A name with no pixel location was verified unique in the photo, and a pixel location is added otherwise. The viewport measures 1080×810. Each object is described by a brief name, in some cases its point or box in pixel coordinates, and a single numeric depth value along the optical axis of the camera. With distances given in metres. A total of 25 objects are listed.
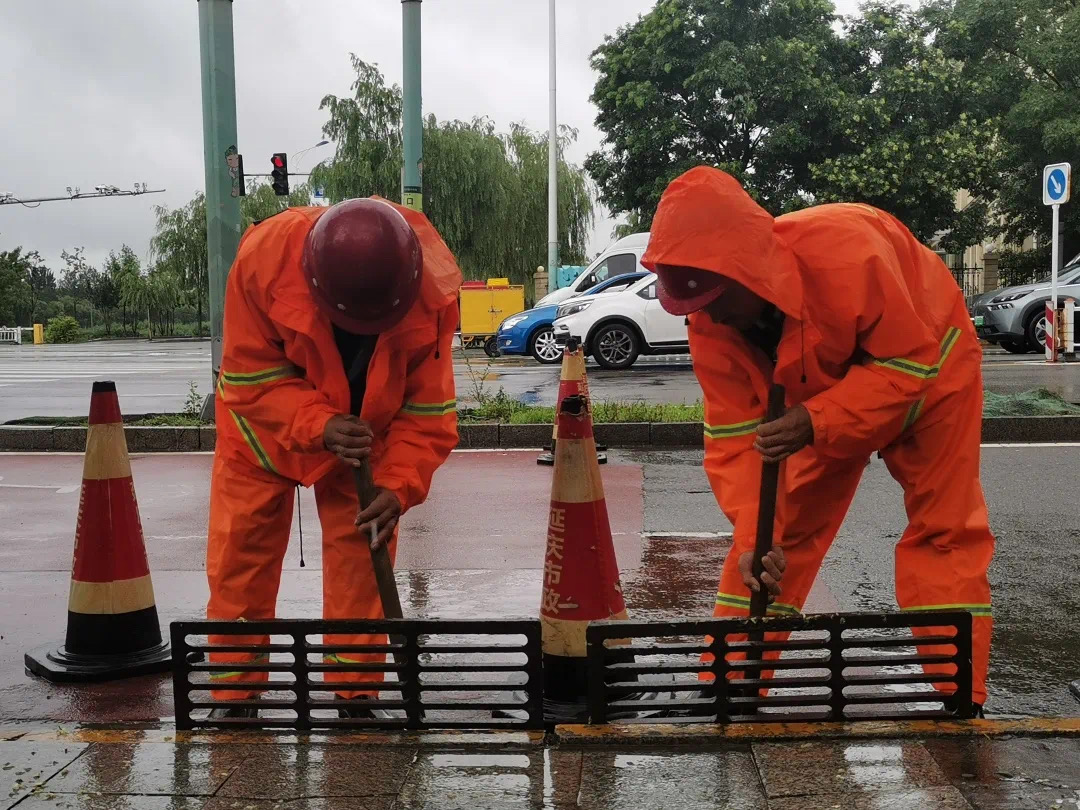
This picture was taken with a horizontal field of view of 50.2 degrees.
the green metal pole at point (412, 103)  11.76
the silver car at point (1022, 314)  17.52
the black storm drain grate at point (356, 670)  3.08
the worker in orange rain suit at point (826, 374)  2.91
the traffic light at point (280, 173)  24.33
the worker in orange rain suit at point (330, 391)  3.05
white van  22.48
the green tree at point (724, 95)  26.98
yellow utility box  25.89
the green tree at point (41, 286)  67.45
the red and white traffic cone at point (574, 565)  3.47
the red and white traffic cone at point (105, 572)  3.93
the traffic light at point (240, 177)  10.03
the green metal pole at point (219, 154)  9.66
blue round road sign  15.28
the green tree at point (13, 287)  57.44
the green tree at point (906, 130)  26.95
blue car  19.28
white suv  17.11
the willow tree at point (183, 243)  47.47
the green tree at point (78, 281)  57.06
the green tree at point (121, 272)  53.09
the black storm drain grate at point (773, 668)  3.02
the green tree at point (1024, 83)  24.86
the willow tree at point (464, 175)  33.91
